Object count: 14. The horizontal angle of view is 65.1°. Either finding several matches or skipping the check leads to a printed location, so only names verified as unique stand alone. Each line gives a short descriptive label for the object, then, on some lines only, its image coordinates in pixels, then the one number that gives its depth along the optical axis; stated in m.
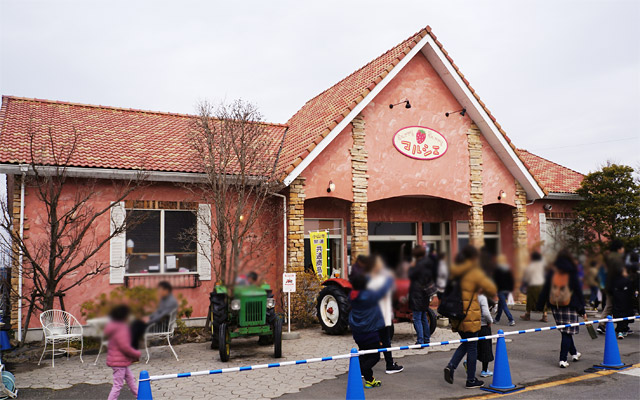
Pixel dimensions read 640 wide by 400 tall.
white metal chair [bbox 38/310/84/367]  7.45
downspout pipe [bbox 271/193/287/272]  12.50
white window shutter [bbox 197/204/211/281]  9.64
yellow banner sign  12.48
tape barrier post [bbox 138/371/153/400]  5.04
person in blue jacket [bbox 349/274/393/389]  6.03
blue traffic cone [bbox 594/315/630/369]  8.38
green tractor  7.96
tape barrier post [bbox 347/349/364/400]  6.33
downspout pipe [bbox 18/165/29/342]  10.50
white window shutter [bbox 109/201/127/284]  9.41
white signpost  11.10
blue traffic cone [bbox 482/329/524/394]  7.20
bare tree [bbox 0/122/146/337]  9.46
